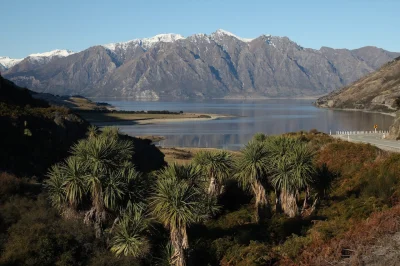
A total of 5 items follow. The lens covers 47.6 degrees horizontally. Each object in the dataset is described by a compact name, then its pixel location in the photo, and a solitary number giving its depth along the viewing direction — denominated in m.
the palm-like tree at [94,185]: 20.22
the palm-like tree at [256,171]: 25.27
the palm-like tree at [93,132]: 32.78
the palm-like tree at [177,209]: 18.58
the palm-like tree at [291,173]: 24.69
